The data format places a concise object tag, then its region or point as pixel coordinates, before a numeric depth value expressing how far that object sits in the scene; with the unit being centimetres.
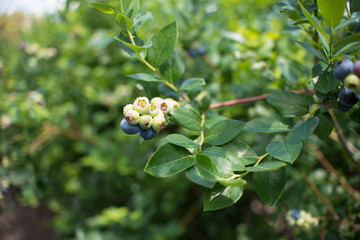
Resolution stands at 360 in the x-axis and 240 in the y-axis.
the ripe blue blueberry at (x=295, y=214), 60
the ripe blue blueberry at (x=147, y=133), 46
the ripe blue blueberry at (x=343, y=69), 42
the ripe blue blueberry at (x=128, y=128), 45
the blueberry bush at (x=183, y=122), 45
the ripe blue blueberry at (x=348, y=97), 42
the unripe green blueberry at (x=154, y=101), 48
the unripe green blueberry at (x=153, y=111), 46
